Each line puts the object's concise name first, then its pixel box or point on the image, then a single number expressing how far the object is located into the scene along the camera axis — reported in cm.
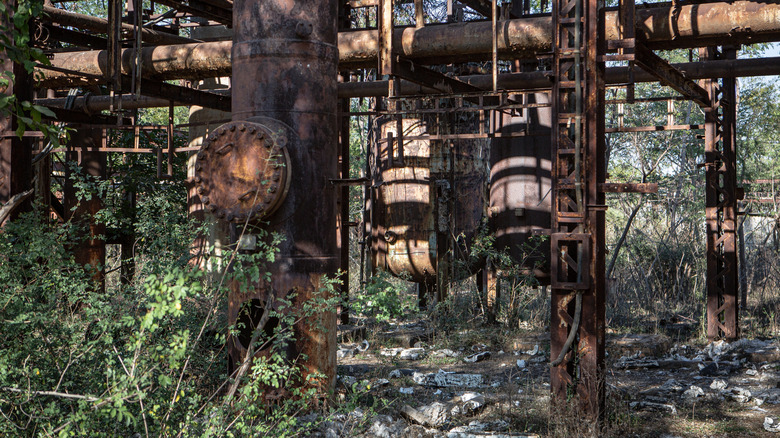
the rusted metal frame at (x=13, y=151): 852
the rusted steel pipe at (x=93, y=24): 1152
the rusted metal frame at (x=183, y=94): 1015
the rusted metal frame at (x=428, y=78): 883
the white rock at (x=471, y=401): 756
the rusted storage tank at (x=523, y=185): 1256
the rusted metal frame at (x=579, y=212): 696
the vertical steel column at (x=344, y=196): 1266
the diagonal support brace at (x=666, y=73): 757
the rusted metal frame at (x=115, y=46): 932
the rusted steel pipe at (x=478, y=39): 820
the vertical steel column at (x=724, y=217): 1323
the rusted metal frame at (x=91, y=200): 1424
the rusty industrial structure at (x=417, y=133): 703
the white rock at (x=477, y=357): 1098
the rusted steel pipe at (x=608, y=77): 1008
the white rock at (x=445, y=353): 1134
